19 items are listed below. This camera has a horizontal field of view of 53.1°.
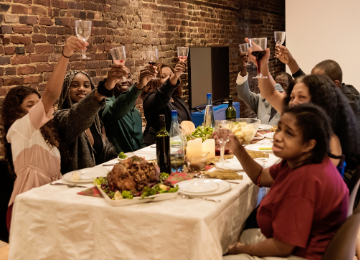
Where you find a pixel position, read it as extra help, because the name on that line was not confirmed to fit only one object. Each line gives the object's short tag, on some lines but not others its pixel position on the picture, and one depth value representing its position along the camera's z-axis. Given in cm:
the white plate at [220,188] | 151
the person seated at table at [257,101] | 365
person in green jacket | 276
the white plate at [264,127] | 315
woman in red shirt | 127
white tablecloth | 134
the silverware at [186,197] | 149
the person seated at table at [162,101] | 304
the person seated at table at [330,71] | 251
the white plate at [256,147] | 231
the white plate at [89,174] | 177
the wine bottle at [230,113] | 345
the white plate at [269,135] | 277
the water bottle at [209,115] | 287
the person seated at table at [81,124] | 218
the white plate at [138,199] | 144
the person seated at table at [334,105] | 180
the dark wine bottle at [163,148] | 178
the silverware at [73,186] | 173
